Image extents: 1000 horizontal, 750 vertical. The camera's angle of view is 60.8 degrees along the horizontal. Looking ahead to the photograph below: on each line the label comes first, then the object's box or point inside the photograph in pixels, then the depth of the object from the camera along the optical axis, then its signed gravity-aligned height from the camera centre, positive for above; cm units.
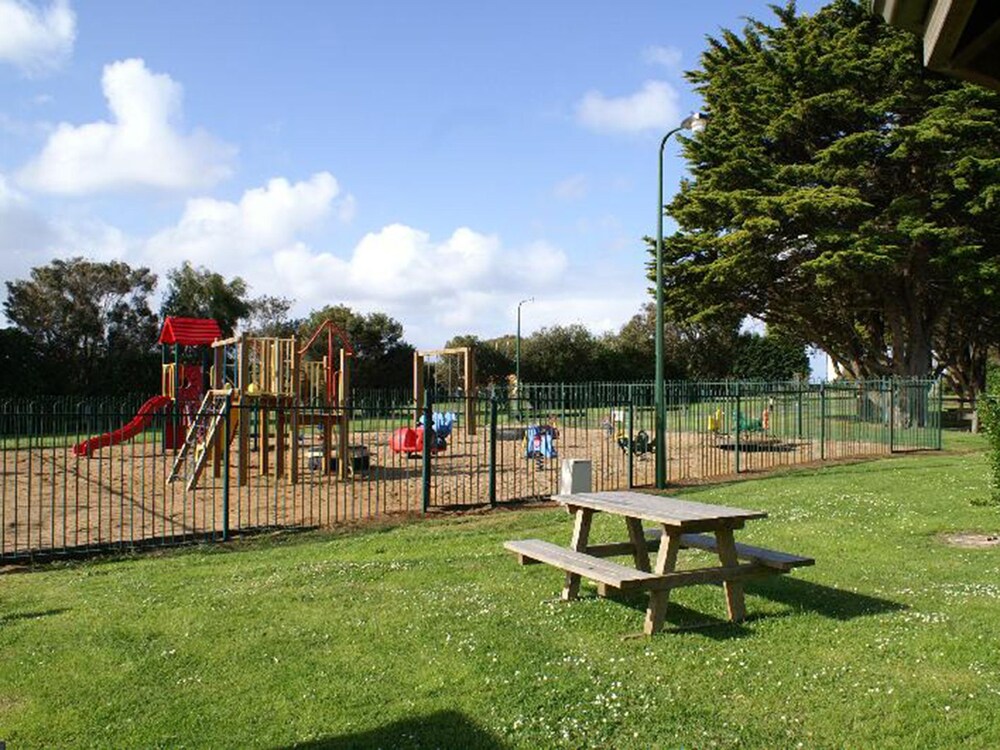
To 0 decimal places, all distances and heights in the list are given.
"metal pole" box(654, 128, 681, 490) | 1555 +29
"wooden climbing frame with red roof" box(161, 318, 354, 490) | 1625 +1
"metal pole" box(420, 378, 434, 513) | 1323 -107
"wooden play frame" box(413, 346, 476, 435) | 1952 +66
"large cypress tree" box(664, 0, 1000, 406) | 2867 +733
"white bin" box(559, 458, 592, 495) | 1248 -113
